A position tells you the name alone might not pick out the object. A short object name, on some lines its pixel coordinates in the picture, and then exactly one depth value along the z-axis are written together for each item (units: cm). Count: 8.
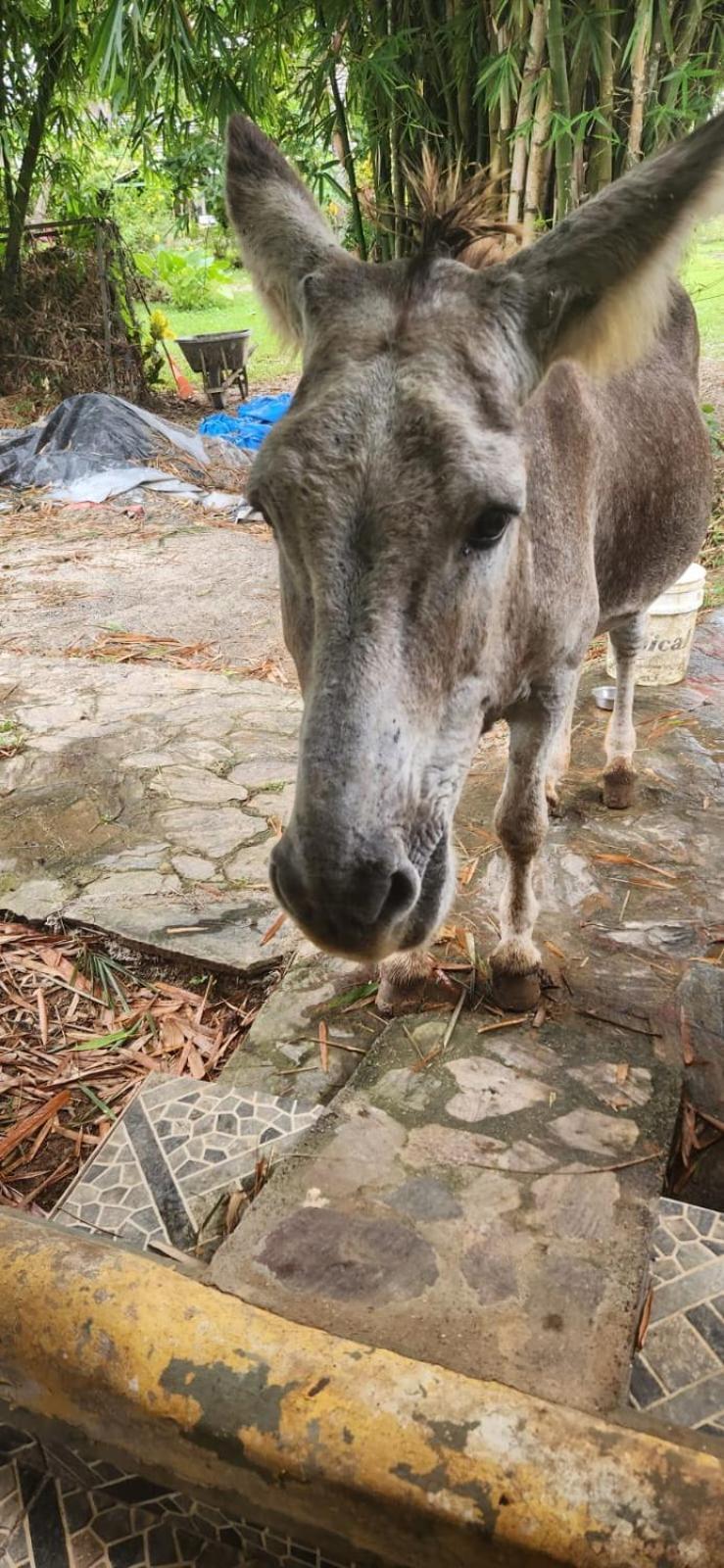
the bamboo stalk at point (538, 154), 439
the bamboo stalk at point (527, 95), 421
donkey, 168
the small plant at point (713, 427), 823
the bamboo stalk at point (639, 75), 414
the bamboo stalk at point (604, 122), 430
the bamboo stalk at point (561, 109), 405
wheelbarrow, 1374
